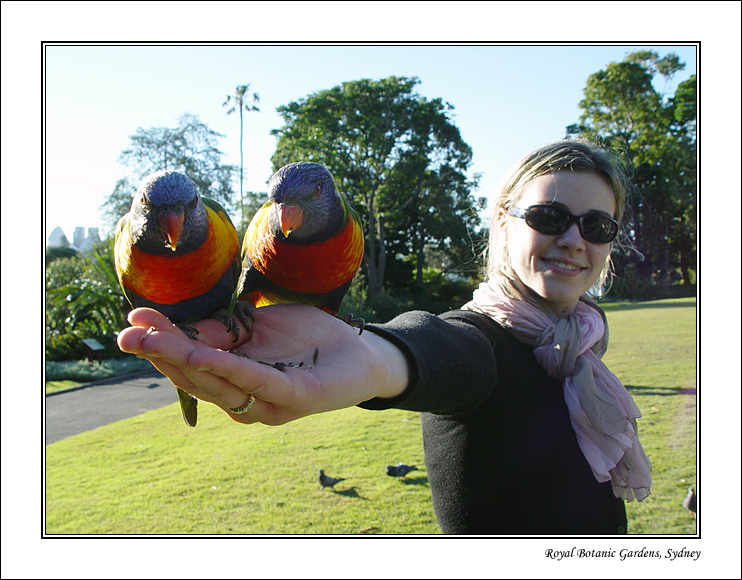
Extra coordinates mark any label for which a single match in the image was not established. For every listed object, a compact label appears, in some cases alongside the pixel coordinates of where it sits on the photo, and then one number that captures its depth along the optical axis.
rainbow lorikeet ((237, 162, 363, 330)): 1.52
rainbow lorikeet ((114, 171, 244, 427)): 1.37
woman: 1.21
